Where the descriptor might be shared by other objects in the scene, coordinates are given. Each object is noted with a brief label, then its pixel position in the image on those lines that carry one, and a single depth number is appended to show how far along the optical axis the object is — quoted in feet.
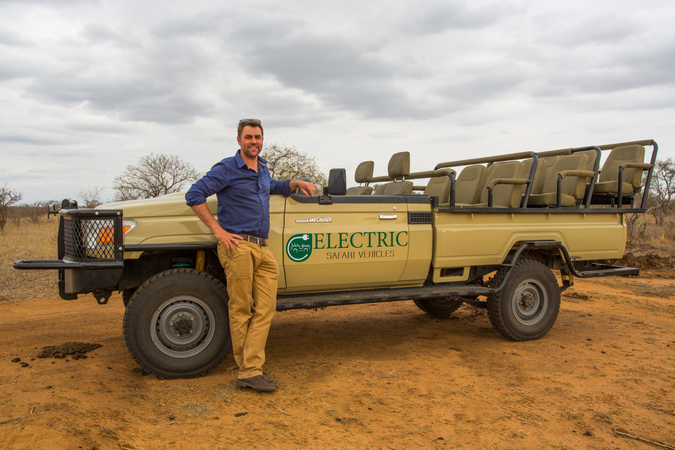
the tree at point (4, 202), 64.34
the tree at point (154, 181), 64.69
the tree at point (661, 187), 81.70
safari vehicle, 14.65
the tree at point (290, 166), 63.00
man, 14.11
